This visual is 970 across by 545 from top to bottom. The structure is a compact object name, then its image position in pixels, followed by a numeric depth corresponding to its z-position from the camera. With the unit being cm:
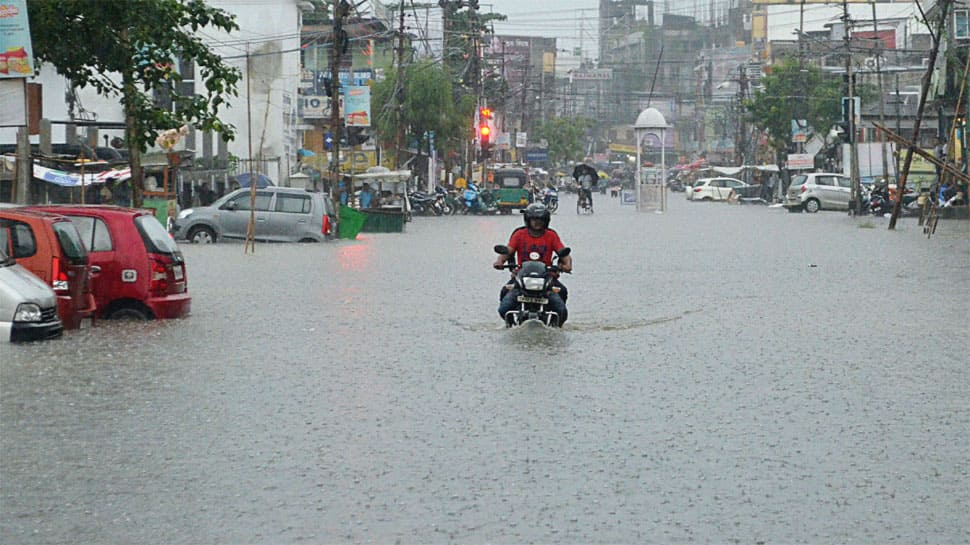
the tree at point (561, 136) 17475
